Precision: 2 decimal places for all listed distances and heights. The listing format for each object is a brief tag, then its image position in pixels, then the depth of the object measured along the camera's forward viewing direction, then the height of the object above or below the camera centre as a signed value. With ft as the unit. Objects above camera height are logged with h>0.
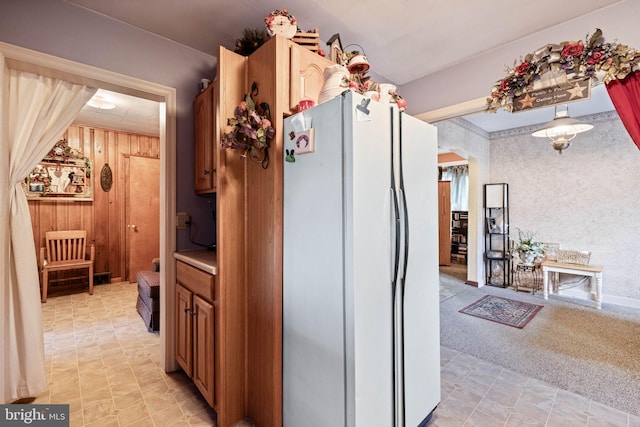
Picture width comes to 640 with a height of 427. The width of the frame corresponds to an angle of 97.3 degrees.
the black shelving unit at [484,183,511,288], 16.42 -1.40
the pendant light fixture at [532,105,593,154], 10.36 +3.14
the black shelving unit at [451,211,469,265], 22.26 -2.03
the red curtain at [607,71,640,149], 5.64 +2.26
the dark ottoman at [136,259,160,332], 9.48 -2.96
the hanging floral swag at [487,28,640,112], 5.71 +3.30
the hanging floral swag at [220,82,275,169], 5.00 +1.46
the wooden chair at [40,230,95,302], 13.35 -1.86
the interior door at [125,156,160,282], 16.12 +0.06
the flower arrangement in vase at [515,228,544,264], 15.10 -2.02
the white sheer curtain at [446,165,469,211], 22.45 +1.97
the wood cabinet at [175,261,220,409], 5.77 -2.57
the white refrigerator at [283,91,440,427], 4.26 -0.89
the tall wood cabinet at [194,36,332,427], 5.20 -0.50
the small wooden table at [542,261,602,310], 12.75 -2.88
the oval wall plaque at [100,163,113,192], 15.46 +2.03
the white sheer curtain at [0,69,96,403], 5.92 -0.52
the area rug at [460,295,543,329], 11.18 -4.31
